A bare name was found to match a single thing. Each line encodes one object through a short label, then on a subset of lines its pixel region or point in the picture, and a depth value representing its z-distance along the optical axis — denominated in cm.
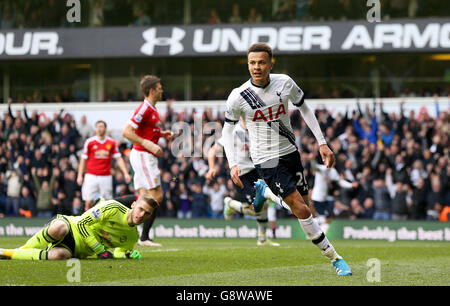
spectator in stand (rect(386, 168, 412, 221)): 1956
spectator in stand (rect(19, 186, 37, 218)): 2209
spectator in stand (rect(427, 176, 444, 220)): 1933
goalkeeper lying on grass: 970
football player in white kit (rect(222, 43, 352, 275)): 861
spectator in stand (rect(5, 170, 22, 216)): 2231
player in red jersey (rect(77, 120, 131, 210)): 1755
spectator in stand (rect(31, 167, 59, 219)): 2175
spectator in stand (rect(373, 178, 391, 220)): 1981
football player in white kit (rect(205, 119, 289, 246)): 1313
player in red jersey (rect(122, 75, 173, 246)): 1217
